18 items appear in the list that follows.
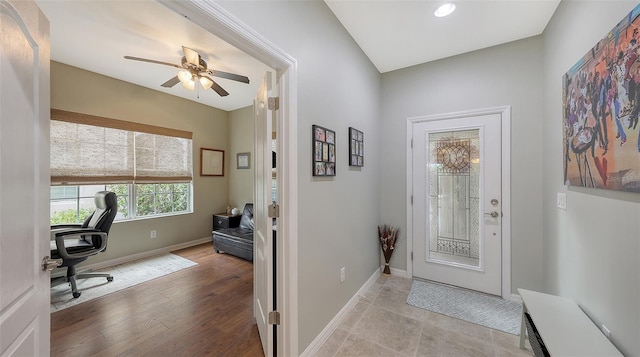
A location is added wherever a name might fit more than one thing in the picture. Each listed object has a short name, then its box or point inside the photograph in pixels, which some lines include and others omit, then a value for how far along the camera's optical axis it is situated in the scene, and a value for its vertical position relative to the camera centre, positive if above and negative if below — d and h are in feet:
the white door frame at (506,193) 7.90 -0.56
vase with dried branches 9.62 -2.72
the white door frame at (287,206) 4.76 -0.61
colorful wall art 3.36 +1.18
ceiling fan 7.93 +4.04
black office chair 7.93 -2.31
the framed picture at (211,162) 14.89 +1.10
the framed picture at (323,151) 5.59 +0.71
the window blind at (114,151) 9.57 +1.36
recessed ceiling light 6.17 +4.75
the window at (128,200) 10.02 -1.18
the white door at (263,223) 5.06 -1.14
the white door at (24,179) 2.19 -0.01
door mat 6.75 -4.33
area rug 7.95 -4.29
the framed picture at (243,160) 15.69 +1.28
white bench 3.63 -2.82
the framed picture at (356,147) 7.43 +1.06
